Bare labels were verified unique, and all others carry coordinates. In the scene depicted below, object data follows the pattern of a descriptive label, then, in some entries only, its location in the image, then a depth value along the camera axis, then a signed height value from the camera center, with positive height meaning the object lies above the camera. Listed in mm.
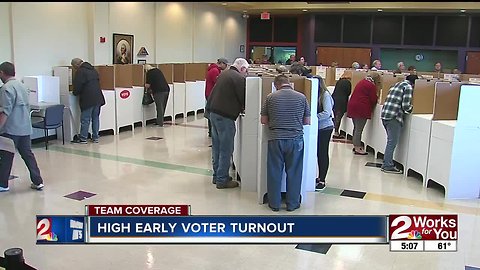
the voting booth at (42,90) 7387 -417
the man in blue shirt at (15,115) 4766 -529
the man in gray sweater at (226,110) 5113 -471
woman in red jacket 7004 -460
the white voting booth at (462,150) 5004 -852
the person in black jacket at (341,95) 8203 -443
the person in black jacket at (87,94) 7664 -483
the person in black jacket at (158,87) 9430 -424
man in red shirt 7438 -64
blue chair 7027 -838
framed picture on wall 10070 +362
